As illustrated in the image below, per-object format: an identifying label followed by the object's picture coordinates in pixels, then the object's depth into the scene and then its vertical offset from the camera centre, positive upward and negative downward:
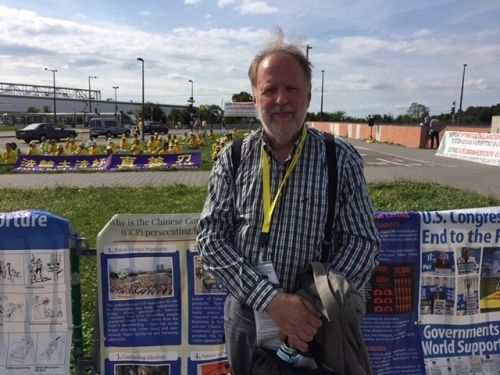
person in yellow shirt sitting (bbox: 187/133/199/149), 26.44 -1.26
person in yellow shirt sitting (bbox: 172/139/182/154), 21.10 -1.26
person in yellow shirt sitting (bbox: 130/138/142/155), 21.91 -1.37
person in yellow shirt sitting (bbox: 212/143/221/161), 18.65 -1.16
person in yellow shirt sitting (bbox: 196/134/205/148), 26.61 -1.24
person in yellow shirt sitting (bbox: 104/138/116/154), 21.58 -1.33
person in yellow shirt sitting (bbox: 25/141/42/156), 19.47 -1.45
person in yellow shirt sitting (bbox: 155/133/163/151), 22.44 -1.13
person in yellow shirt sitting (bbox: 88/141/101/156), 20.29 -1.45
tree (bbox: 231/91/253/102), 66.75 +3.87
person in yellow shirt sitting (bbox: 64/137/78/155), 20.83 -1.42
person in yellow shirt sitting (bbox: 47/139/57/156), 20.50 -1.47
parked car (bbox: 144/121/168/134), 55.06 -1.08
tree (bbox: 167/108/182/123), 108.44 +1.08
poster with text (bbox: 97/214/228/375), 2.89 -1.13
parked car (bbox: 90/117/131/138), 48.16 -1.11
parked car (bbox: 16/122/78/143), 39.19 -1.49
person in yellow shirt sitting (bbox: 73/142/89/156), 20.36 -1.50
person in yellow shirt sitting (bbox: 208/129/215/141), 35.69 -1.24
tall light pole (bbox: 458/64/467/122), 50.22 +3.35
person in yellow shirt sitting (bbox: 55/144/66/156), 20.16 -1.51
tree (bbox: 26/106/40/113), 115.88 +1.44
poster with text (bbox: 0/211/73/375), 2.77 -1.09
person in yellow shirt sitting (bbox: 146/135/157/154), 21.93 -1.33
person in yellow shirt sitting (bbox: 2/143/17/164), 18.09 -1.62
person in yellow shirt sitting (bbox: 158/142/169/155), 21.12 -1.36
